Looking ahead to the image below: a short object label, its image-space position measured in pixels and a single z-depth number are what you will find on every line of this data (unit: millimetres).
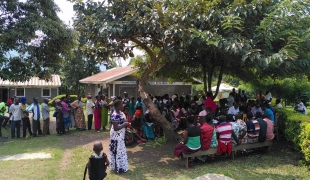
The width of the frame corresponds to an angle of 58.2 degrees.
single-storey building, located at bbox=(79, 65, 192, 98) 18422
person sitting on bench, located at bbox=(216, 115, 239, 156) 7093
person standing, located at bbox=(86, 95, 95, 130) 11781
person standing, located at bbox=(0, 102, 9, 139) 11132
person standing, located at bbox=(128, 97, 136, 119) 12148
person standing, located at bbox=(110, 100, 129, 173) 6133
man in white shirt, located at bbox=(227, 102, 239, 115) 9883
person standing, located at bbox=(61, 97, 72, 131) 11242
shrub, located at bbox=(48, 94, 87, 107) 25953
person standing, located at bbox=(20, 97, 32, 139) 10586
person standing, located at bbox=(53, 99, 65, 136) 11000
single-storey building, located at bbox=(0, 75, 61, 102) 30159
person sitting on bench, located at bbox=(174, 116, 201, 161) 6645
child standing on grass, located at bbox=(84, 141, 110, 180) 4609
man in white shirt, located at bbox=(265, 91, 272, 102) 14258
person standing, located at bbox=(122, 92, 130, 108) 11984
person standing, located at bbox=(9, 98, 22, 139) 10562
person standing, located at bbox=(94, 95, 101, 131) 11865
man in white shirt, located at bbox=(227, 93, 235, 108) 12977
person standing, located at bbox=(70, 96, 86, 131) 11838
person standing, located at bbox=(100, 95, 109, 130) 11904
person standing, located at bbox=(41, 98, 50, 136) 10678
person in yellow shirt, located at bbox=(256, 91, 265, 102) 13988
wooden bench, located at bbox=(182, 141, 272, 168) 6849
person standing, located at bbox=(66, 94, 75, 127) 11783
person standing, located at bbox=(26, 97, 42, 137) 10525
